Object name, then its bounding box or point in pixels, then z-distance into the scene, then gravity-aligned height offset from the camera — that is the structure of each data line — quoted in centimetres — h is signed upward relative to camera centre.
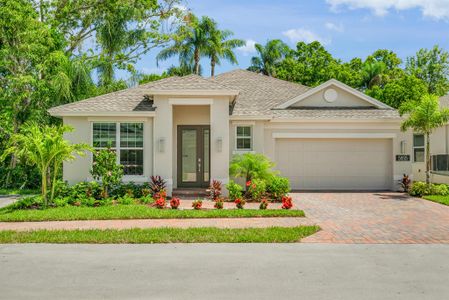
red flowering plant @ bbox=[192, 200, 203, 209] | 1334 -149
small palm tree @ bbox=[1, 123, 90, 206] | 1383 +19
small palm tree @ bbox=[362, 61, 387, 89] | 4066 +711
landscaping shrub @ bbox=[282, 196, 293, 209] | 1329 -144
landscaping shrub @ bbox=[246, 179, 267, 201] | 1577 -121
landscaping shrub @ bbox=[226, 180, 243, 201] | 1574 -131
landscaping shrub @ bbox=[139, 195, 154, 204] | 1492 -150
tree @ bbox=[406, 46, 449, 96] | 4381 +830
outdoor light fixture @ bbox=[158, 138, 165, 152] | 1638 +32
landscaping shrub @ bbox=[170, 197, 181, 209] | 1355 -147
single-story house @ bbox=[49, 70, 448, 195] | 1659 +82
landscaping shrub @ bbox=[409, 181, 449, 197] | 1744 -140
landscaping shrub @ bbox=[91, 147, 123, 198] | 1500 -49
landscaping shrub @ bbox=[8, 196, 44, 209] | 1373 -150
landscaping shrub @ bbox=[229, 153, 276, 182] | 1649 -48
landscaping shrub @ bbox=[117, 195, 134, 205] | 1466 -150
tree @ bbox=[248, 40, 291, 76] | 4412 +957
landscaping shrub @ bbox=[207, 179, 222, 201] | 1591 -127
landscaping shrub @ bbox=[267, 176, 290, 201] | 1574 -118
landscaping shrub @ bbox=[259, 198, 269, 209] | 1338 -150
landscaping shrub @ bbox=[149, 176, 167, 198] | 1606 -113
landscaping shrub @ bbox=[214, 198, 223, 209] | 1360 -151
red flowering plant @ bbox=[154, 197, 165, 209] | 1365 -147
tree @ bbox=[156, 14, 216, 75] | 3622 +862
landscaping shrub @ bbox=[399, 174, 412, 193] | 1899 -123
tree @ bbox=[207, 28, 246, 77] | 3772 +907
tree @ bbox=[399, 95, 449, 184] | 1734 +140
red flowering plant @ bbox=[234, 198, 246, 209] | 1360 -147
